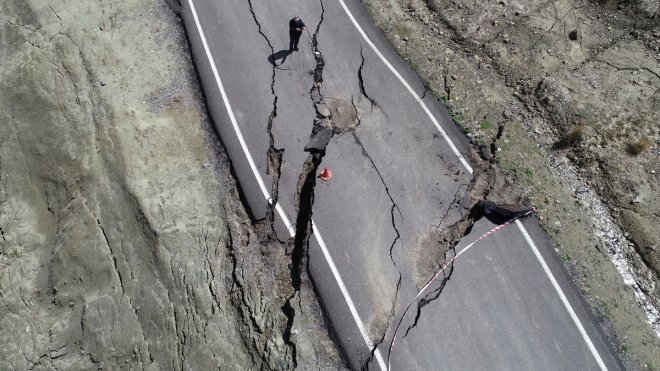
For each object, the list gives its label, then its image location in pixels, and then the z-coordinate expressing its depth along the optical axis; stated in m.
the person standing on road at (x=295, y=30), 11.62
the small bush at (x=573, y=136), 11.03
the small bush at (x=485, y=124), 11.27
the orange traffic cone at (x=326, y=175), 10.48
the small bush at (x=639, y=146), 10.75
